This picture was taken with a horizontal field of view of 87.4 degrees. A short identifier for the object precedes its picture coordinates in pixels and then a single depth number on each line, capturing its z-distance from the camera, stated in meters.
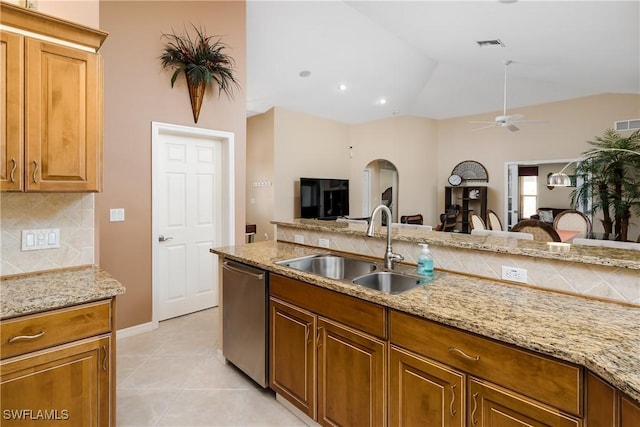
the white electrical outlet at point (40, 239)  1.93
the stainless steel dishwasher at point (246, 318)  2.26
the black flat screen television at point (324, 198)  6.99
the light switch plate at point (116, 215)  3.16
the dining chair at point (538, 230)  3.57
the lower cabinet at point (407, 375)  1.08
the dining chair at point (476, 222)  5.03
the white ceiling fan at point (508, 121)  4.96
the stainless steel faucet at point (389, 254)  2.03
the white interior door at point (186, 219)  3.61
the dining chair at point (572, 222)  4.89
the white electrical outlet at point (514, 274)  1.71
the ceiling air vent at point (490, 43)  4.39
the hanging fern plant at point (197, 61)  3.42
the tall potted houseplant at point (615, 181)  4.99
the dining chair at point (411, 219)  7.37
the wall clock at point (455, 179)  7.82
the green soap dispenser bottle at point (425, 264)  1.92
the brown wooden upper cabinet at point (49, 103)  1.61
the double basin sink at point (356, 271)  1.97
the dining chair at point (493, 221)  5.45
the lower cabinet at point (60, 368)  1.44
